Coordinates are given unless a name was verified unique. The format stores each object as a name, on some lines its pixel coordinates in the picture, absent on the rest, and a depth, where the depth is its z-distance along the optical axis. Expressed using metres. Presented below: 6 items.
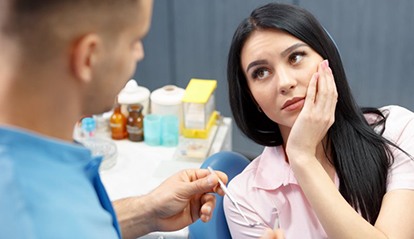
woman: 1.51
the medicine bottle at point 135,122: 2.37
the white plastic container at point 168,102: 2.35
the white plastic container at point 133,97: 2.37
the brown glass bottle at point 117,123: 2.37
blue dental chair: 1.65
